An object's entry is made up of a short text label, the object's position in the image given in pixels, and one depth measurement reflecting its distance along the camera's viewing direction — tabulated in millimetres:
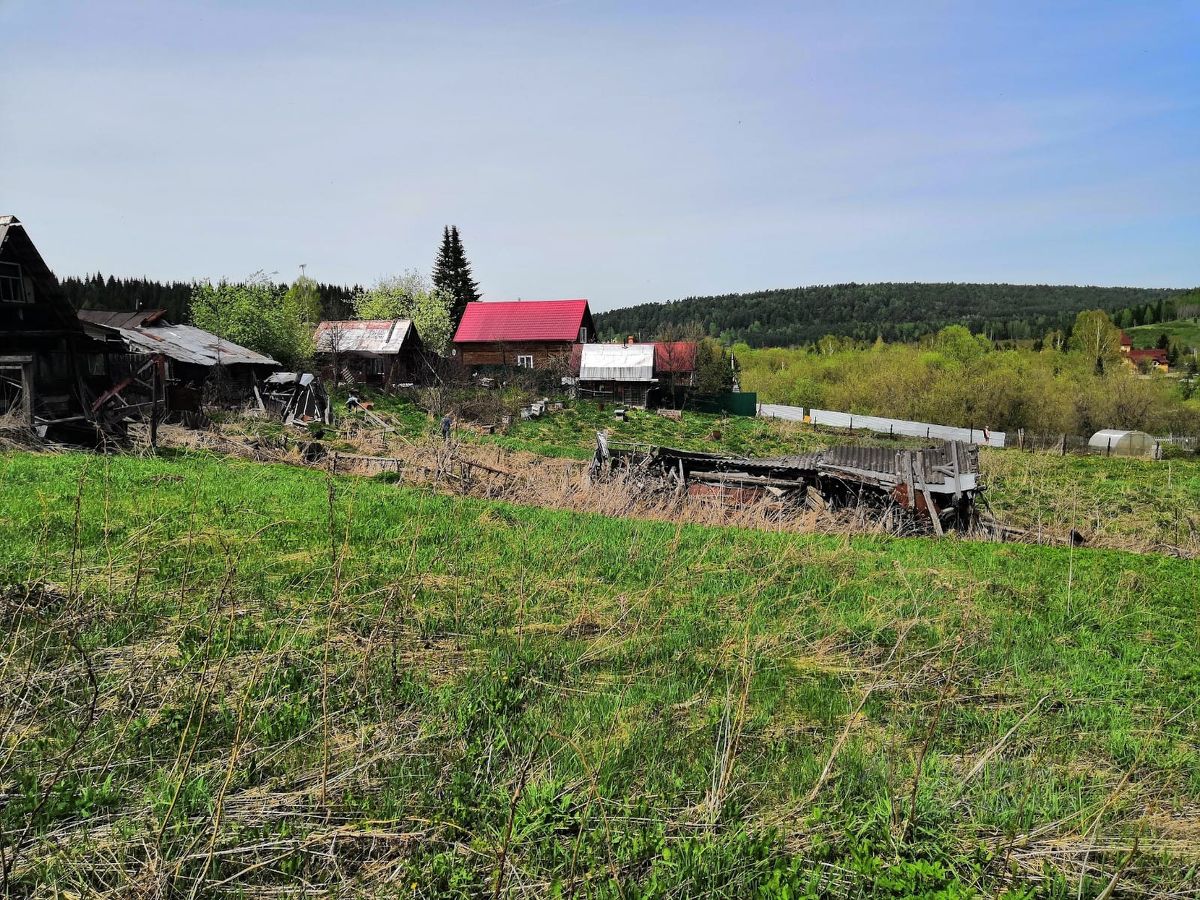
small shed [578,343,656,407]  47156
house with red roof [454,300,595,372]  57250
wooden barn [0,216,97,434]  17141
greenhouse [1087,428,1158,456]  37938
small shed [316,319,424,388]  44875
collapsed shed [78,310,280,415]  21402
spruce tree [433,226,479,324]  69500
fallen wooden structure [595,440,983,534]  13703
